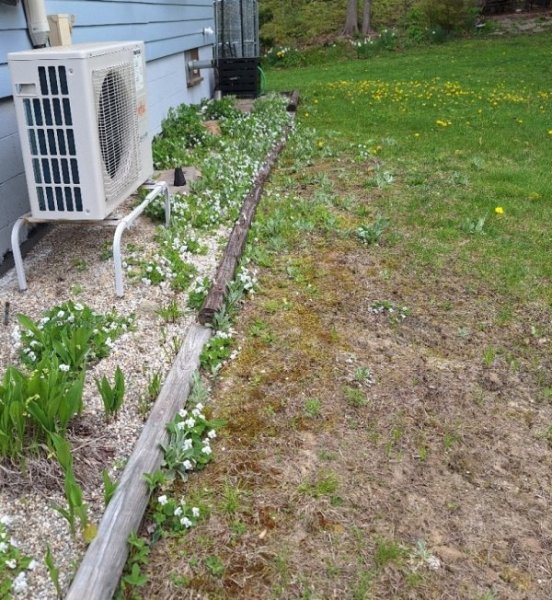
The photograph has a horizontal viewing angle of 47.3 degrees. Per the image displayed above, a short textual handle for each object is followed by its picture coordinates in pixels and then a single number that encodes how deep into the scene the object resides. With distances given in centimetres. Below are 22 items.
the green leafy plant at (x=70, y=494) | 194
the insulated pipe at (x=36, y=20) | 392
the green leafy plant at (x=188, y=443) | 232
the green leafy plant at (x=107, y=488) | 204
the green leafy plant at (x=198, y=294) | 344
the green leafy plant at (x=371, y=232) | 448
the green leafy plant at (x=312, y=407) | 271
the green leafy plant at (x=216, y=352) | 298
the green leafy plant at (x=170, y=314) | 332
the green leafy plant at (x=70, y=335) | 275
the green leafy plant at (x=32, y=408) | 218
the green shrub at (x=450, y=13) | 1880
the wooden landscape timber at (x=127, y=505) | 180
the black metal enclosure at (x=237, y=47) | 1003
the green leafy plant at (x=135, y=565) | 189
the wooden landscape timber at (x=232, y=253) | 327
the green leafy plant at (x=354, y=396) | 279
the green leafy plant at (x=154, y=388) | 265
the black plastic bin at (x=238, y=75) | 998
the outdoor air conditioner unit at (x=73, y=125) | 309
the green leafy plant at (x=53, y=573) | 175
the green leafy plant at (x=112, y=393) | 243
